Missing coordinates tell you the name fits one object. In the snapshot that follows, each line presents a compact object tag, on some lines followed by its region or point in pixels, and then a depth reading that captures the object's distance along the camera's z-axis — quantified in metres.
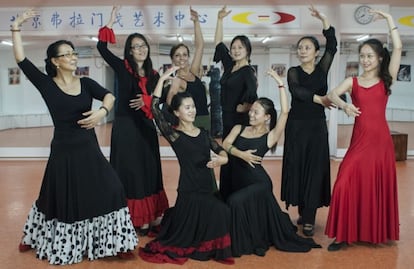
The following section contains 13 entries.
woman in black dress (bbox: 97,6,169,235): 3.41
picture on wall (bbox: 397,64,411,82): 7.67
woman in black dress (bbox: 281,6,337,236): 3.50
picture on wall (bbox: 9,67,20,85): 7.83
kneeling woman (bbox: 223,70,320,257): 3.13
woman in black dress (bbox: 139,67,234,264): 3.03
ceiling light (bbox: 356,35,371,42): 6.84
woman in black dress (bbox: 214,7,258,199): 3.40
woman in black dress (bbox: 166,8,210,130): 3.71
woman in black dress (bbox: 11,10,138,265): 2.89
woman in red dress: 3.16
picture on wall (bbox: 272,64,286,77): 7.48
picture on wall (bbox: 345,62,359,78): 6.84
